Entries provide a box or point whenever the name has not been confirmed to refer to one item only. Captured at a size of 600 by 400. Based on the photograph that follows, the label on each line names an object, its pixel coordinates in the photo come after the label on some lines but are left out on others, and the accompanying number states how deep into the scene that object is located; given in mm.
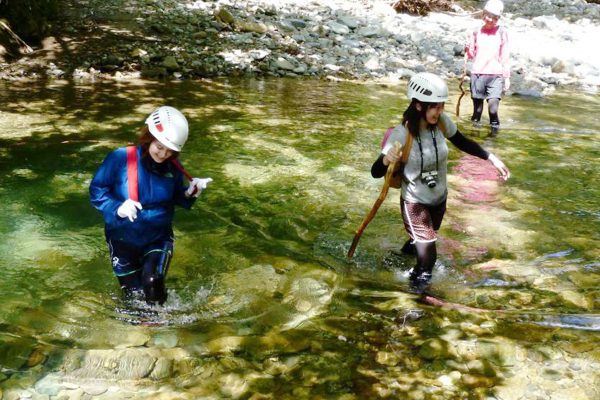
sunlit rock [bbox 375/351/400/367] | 3891
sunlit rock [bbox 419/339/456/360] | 3975
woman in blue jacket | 3784
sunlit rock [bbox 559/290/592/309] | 4684
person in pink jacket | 9602
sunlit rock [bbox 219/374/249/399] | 3576
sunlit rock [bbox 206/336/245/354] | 4047
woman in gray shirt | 4504
